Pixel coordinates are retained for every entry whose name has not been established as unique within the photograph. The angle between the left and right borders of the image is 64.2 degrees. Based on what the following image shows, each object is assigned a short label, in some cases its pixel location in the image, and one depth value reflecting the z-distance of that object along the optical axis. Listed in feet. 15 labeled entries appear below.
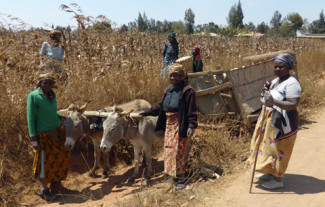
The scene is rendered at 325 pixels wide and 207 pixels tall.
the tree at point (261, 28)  246.27
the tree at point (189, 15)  216.15
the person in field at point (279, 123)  11.36
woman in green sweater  12.70
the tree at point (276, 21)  302.66
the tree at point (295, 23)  205.05
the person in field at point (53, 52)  17.87
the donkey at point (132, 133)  13.19
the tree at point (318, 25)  228.63
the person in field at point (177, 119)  12.85
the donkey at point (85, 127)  13.42
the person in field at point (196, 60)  24.00
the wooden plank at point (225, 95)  18.77
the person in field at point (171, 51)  26.77
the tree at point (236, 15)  243.81
